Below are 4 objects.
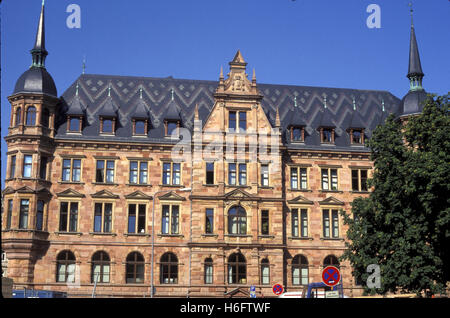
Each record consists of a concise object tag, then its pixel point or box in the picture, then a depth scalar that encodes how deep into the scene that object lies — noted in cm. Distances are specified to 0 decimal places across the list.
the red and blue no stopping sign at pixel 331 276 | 1520
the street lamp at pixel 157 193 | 4635
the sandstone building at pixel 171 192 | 4519
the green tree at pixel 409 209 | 3052
